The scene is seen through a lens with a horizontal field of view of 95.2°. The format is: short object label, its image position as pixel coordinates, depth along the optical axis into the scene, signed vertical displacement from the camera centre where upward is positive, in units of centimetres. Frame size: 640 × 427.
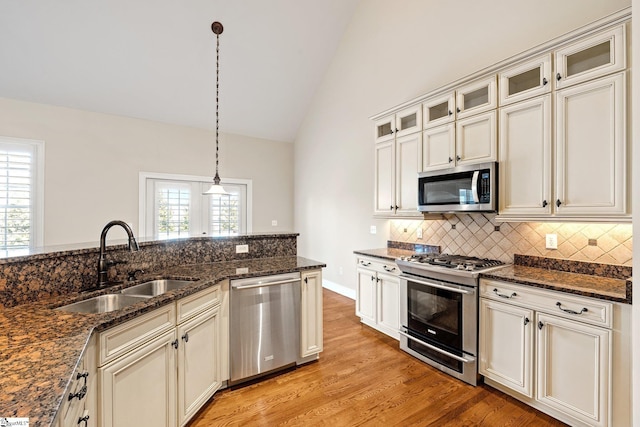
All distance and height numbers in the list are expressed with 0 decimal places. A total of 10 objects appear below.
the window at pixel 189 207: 523 +10
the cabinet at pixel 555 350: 176 -93
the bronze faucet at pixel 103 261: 189 -33
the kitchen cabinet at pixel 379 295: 324 -96
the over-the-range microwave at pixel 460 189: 251 +24
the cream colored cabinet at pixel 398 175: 326 +45
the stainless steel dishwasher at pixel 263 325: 238 -95
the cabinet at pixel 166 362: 136 -87
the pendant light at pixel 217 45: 305 +251
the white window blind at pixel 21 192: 414 +27
